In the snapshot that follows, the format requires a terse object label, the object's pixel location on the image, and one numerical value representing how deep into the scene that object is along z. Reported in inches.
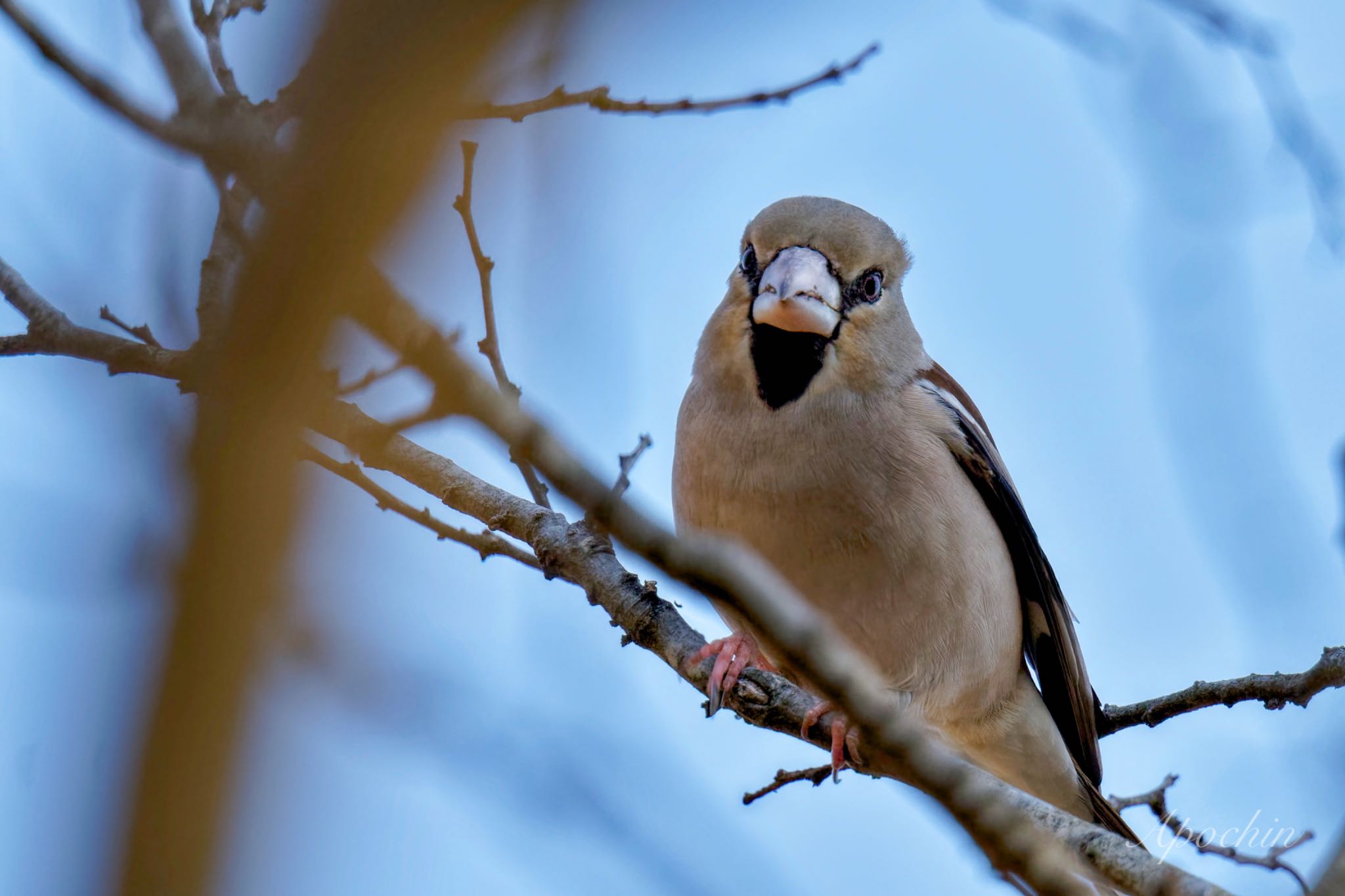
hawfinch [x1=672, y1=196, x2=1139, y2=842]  366.6
